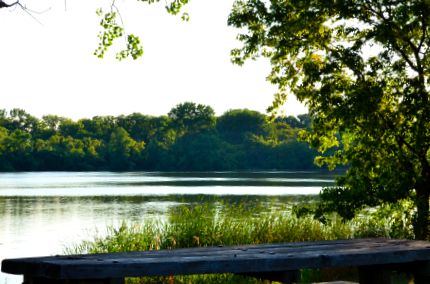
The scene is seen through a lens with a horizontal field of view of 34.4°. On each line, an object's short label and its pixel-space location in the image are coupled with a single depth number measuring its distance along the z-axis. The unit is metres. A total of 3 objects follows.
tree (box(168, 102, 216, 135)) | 136.38
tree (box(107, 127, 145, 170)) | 125.75
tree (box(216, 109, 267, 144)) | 142.00
